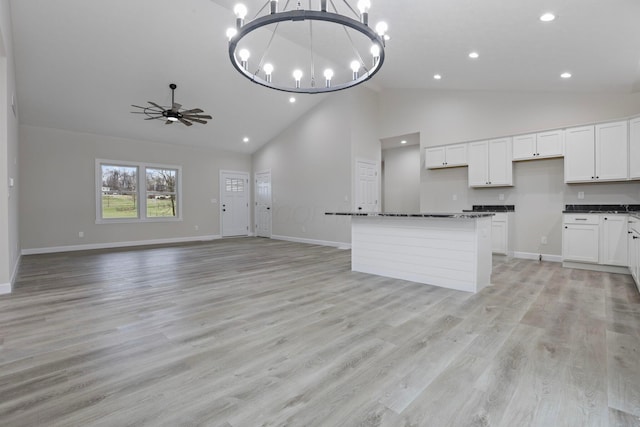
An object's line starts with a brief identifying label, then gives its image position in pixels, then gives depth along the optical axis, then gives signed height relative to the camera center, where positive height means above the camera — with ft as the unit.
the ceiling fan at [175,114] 18.22 +5.86
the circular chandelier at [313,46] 8.18 +9.20
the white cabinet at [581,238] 15.48 -1.46
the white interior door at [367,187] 24.88 +1.99
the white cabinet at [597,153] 15.31 +2.90
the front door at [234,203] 32.14 +0.86
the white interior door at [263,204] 32.19 +0.74
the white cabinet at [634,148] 14.75 +2.90
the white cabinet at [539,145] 17.34 +3.73
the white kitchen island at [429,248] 11.91 -1.58
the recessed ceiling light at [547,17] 11.08 +6.94
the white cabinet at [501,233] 18.88 -1.42
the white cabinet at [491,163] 19.21 +3.00
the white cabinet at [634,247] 11.89 -1.57
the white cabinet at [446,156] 21.17 +3.79
